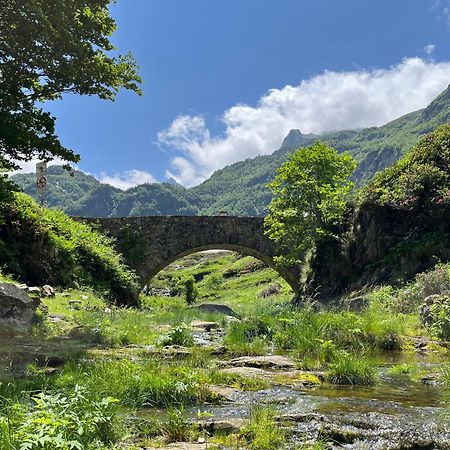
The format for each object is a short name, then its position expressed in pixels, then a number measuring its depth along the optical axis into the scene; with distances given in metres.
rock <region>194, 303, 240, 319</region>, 29.41
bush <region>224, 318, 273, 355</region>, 10.07
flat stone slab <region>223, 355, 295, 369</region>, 8.32
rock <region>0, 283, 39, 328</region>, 10.40
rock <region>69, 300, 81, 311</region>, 15.47
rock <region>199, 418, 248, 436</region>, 4.60
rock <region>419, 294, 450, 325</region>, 12.47
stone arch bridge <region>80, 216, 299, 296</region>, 31.61
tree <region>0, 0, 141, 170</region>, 11.81
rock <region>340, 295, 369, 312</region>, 18.63
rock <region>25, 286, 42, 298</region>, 14.22
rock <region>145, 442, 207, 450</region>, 4.10
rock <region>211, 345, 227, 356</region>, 9.68
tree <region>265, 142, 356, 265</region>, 26.55
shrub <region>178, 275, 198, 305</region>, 49.10
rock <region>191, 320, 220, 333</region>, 14.65
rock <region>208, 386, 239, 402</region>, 5.96
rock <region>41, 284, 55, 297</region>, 15.61
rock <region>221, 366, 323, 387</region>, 7.00
